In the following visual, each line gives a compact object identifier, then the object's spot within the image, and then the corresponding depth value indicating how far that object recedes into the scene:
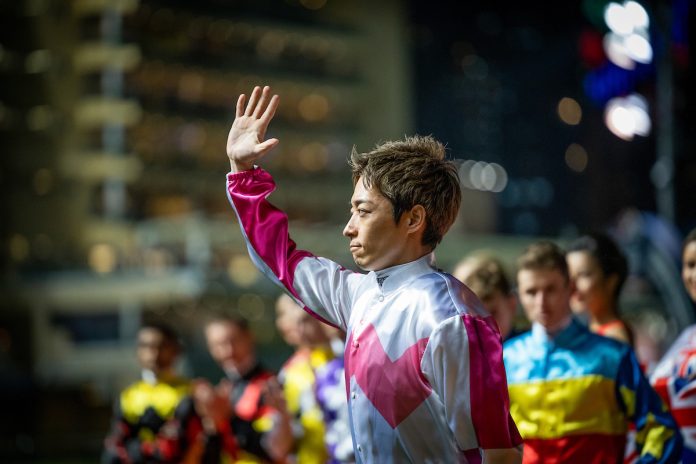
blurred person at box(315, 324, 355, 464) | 11.93
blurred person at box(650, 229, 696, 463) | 9.83
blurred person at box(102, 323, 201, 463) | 13.94
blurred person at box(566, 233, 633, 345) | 10.80
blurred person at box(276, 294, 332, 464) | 13.14
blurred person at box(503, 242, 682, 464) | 8.48
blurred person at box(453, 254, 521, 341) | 10.12
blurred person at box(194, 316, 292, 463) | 12.13
